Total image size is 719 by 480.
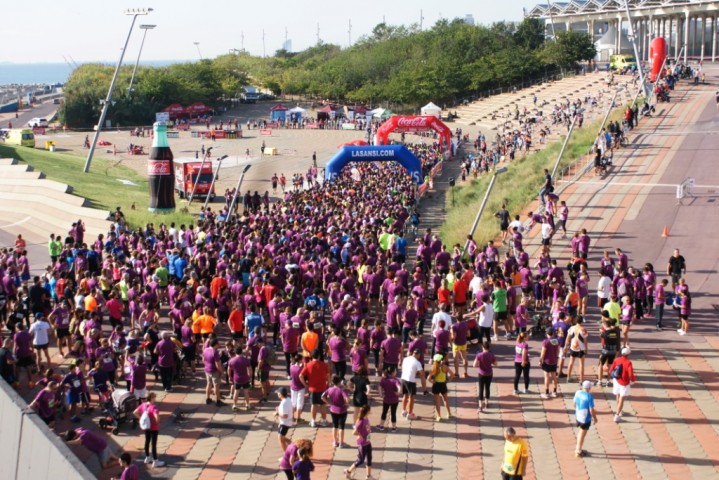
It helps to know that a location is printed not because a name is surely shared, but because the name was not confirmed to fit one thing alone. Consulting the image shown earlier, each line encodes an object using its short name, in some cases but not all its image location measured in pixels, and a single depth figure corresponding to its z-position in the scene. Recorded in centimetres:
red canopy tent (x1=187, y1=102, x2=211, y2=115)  9079
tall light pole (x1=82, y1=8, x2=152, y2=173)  4905
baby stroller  1290
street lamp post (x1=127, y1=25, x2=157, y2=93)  5499
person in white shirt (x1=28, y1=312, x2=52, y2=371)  1496
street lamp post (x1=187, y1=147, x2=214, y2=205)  4005
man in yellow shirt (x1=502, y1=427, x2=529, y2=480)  1020
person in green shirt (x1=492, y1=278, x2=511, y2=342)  1650
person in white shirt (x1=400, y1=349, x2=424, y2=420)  1287
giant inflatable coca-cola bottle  3541
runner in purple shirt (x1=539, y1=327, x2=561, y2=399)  1334
